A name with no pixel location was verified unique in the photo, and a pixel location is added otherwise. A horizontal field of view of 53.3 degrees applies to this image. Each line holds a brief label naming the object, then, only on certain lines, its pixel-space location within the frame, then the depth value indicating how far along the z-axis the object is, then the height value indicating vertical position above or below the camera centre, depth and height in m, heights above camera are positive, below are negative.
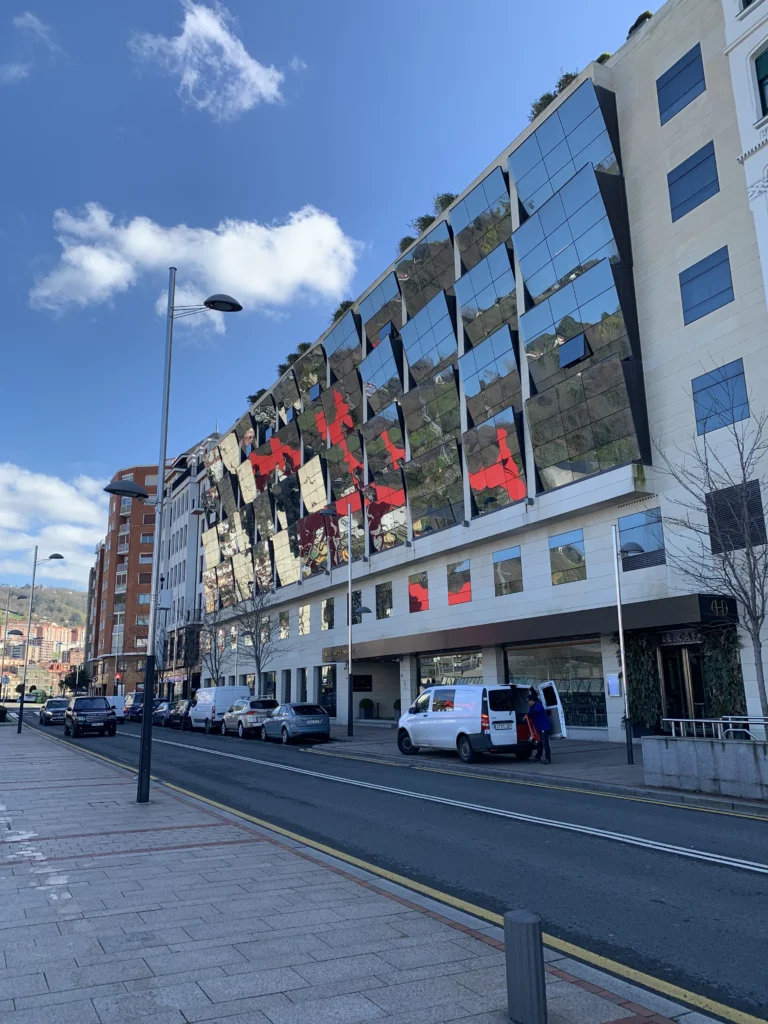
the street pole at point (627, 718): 17.31 -0.72
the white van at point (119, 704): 55.56 -0.58
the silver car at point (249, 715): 31.55 -0.87
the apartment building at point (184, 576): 70.81 +11.82
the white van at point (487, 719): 18.50 -0.74
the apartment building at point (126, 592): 97.10 +13.33
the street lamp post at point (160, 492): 12.17 +3.69
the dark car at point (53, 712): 47.62 -0.90
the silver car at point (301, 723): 27.92 -1.11
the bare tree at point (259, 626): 45.98 +4.21
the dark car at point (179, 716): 40.31 -1.13
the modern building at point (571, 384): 22.06 +10.36
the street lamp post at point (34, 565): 38.49 +6.73
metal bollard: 3.80 -1.37
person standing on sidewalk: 18.11 -0.77
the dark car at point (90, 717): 33.56 -0.88
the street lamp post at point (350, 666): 30.55 +1.00
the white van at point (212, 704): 36.16 -0.46
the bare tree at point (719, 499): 19.05 +4.94
